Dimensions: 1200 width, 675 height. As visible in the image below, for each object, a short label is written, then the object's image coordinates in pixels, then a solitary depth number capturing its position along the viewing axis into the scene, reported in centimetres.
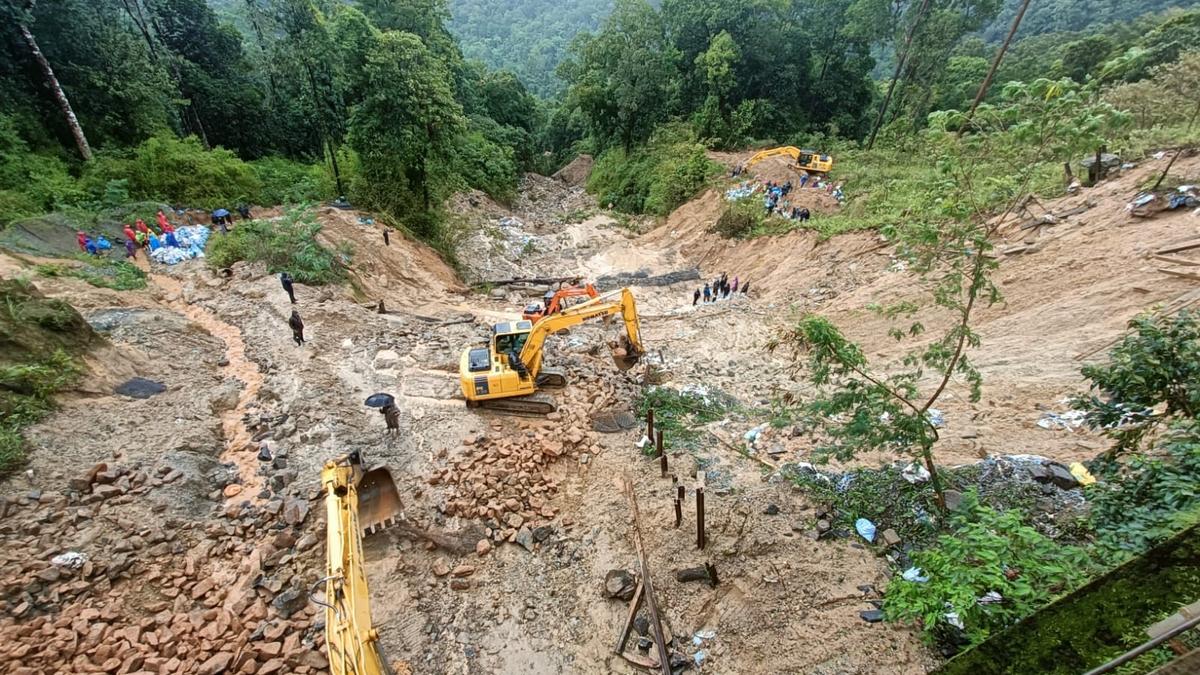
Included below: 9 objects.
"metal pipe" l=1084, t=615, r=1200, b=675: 218
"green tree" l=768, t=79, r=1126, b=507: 466
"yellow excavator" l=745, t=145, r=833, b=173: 2483
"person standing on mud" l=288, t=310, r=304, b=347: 1195
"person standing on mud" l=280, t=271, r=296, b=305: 1350
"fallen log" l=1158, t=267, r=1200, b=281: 884
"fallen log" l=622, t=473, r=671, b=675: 620
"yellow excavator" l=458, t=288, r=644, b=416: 1059
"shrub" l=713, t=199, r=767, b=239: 2216
